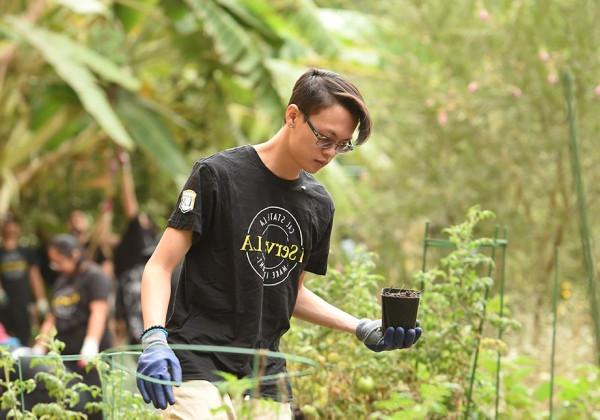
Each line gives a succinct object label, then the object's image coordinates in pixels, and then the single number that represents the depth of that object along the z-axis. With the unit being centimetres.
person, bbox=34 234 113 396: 1114
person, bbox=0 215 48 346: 1751
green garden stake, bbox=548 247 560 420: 783
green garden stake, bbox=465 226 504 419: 724
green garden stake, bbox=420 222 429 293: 763
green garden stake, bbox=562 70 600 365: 893
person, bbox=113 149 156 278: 1465
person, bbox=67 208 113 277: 1746
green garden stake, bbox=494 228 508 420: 741
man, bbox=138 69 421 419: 529
